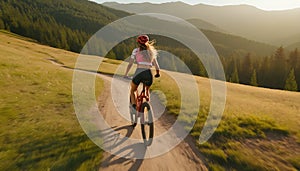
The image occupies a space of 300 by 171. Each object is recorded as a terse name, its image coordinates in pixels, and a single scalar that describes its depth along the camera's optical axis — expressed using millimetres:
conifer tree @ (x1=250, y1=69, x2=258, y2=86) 66938
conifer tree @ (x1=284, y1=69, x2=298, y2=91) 54844
